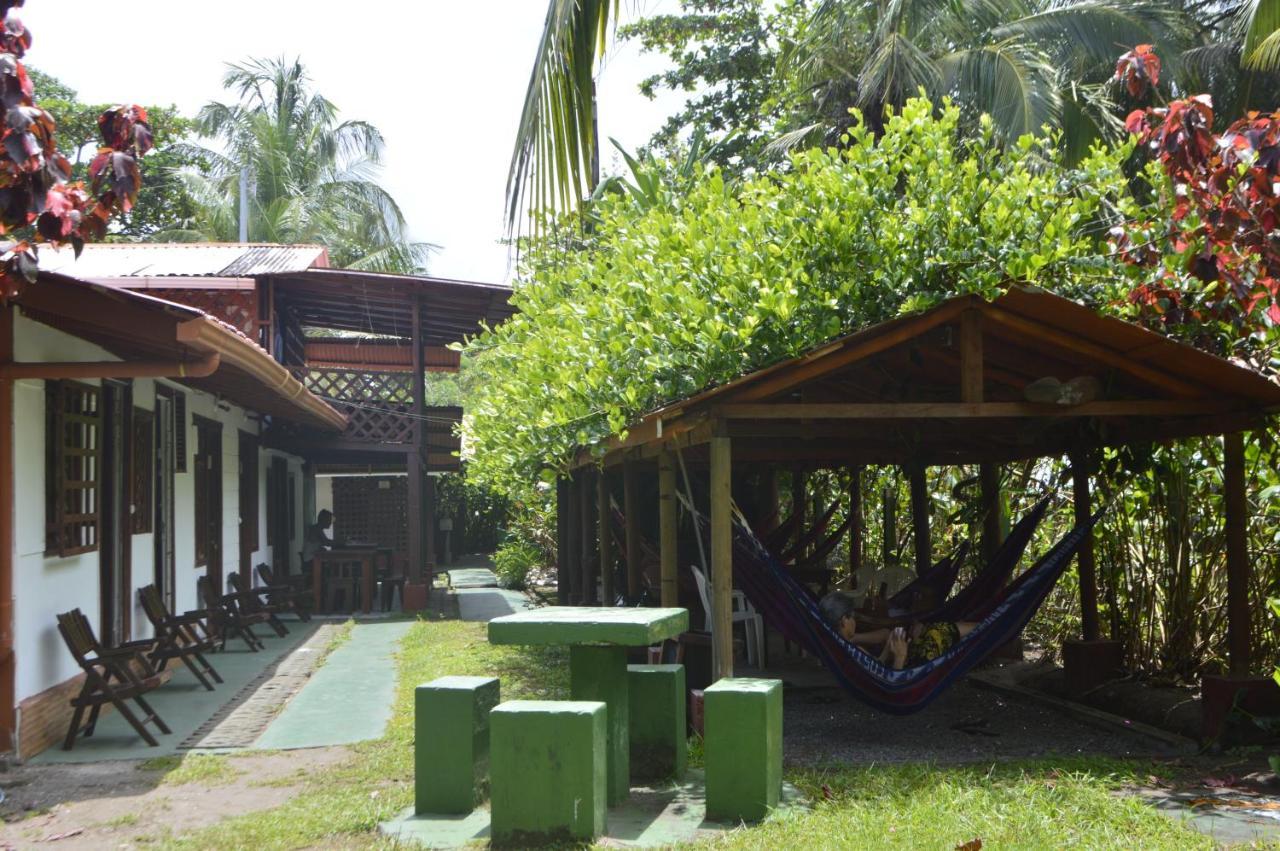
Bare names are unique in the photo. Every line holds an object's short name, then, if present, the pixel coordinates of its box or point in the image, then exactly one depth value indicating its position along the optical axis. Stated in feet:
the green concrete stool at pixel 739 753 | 15.33
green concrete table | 15.25
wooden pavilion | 19.60
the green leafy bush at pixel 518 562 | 57.57
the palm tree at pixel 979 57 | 38.01
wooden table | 46.03
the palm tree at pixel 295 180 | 78.69
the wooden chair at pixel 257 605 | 36.70
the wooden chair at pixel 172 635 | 25.25
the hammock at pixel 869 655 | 20.30
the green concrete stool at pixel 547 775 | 14.32
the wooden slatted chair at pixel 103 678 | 20.85
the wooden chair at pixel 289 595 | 39.74
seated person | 56.98
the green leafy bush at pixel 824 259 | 20.17
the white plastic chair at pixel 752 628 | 30.48
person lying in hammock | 22.95
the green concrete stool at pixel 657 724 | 17.62
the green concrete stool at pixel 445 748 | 15.94
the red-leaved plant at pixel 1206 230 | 16.93
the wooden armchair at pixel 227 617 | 33.63
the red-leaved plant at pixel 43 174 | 10.89
